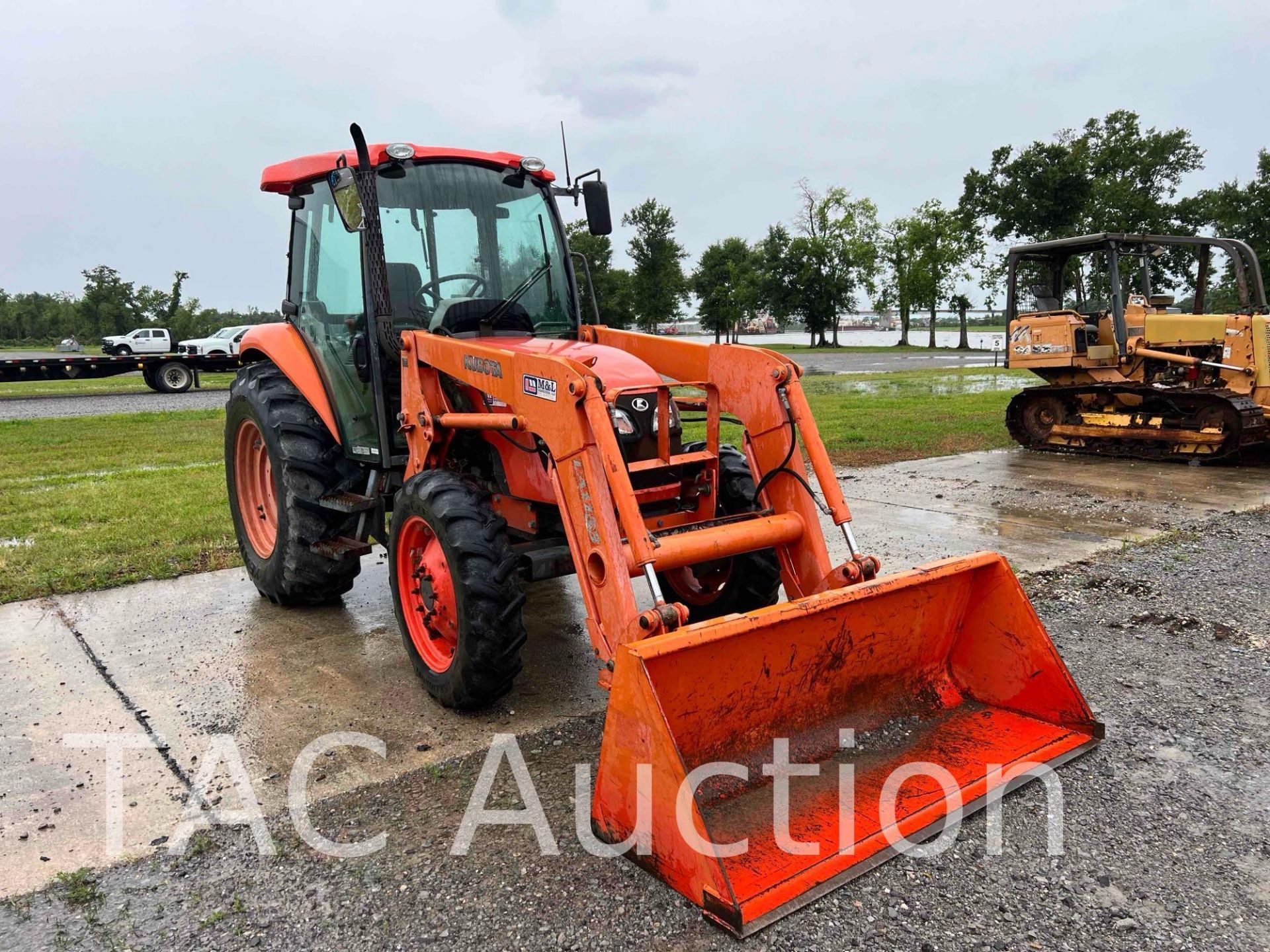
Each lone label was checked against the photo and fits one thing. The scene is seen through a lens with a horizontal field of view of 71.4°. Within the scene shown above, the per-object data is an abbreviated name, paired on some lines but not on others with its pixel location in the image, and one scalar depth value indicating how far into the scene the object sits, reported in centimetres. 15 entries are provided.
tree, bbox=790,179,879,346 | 5525
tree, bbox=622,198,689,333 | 5619
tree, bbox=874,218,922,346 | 5044
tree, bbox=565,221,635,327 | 4850
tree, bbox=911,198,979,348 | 4897
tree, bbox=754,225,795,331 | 5703
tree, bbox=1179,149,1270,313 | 3884
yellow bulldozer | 1034
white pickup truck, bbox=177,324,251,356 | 3047
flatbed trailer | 2534
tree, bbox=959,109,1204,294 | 4147
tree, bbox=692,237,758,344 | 5878
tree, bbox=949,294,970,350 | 5028
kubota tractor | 289
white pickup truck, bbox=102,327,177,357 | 3102
